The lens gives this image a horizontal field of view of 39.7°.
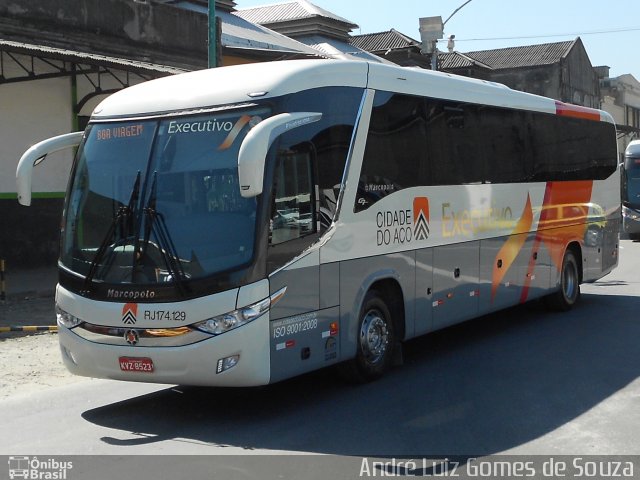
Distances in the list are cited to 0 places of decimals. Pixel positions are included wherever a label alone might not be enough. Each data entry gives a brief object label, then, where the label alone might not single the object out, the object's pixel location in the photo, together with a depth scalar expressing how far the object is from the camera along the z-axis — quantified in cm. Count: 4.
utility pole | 2808
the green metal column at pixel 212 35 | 1609
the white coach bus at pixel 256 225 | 736
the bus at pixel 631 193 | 3098
